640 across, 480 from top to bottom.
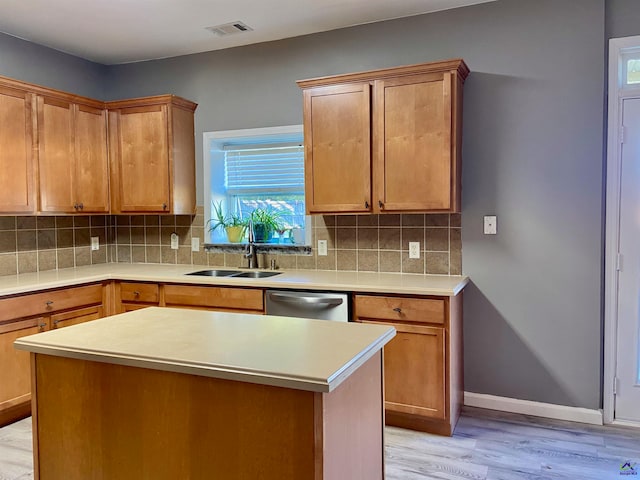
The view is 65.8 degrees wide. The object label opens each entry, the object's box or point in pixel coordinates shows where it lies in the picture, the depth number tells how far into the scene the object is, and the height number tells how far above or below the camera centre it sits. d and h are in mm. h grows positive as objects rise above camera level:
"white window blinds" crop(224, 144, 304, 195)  3986 +432
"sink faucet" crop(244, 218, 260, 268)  3920 -250
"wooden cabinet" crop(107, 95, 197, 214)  3904 +541
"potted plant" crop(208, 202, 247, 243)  4051 -19
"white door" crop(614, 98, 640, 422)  2938 -354
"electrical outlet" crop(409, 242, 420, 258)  3475 -213
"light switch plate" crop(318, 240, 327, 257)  3770 -214
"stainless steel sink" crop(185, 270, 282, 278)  3701 -409
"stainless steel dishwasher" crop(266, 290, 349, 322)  3035 -533
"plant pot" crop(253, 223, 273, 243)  3998 -93
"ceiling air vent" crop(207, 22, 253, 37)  3552 +1406
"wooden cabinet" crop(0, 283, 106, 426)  3029 -668
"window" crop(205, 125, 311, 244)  3973 +391
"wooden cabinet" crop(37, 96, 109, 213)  3562 +497
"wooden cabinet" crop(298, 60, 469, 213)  3025 +514
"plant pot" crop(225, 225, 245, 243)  4047 -101
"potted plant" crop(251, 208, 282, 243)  3994 -36
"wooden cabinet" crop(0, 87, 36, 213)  3291 +477
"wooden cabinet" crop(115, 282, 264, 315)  3336 -537
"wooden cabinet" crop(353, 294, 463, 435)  2875 -825
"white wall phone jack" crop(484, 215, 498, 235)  3256 -43
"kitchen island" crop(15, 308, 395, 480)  1406 -567
